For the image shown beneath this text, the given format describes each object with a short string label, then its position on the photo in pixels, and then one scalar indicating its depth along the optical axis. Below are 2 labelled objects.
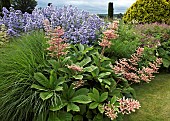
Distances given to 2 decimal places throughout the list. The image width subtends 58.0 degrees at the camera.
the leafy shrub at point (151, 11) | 5.08
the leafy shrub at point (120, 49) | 2.27
